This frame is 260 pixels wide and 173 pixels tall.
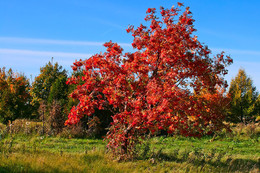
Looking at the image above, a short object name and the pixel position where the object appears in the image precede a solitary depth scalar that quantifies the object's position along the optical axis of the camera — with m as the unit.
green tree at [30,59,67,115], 30.43
